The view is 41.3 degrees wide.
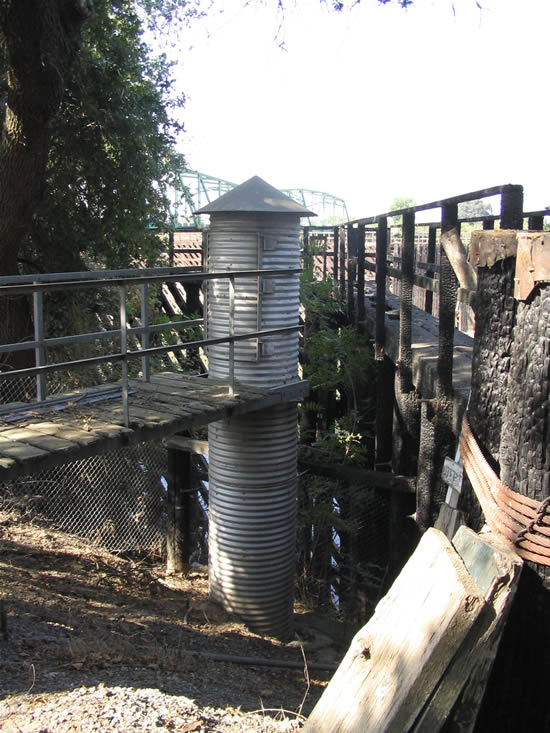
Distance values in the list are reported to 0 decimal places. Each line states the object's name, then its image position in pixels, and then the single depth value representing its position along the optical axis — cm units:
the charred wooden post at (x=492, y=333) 216
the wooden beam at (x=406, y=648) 173
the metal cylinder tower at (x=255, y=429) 627
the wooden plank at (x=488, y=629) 174
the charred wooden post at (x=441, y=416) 482
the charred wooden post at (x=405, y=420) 632
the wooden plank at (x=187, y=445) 781
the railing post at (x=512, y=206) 376
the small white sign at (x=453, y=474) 261
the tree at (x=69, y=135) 753
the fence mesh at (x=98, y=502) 848
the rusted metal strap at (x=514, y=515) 188
